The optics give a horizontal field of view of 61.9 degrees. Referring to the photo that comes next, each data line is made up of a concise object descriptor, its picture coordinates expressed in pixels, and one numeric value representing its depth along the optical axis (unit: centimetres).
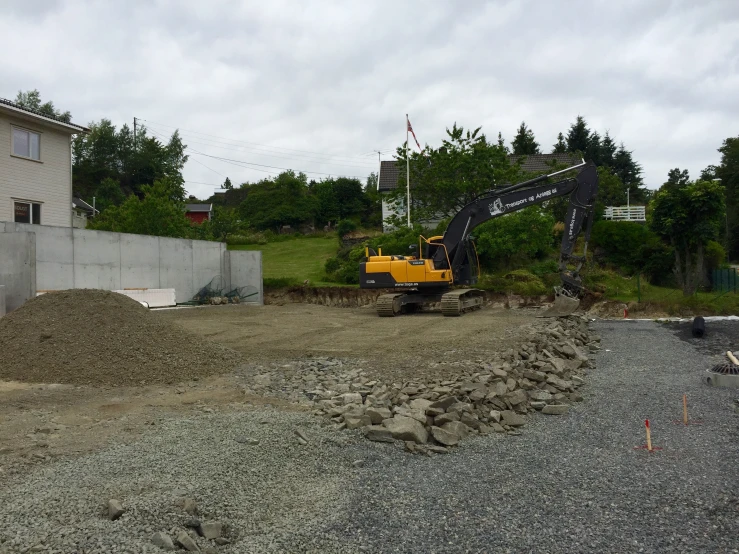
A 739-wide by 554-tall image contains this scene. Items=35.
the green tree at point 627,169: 5356
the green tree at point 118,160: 5734
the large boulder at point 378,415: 663
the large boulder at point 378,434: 619
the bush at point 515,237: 2627
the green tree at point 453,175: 3034
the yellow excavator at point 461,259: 1719
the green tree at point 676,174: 6214
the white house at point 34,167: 2038
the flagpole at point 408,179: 3038
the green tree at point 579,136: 5534
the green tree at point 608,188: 4197
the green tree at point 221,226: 3953
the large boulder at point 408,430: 612
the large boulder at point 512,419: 704
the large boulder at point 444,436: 615
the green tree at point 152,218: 2798
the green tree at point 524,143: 5253
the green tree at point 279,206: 4769
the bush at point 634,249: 2523
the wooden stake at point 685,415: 709
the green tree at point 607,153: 5409
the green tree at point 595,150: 5428
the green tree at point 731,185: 4624
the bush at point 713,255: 2424
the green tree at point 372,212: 4347
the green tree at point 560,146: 5522
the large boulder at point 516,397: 763
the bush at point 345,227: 3822
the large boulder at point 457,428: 640
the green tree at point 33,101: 5138
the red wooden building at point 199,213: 6106
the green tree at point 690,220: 2141
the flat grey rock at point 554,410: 770
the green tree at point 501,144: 3121
